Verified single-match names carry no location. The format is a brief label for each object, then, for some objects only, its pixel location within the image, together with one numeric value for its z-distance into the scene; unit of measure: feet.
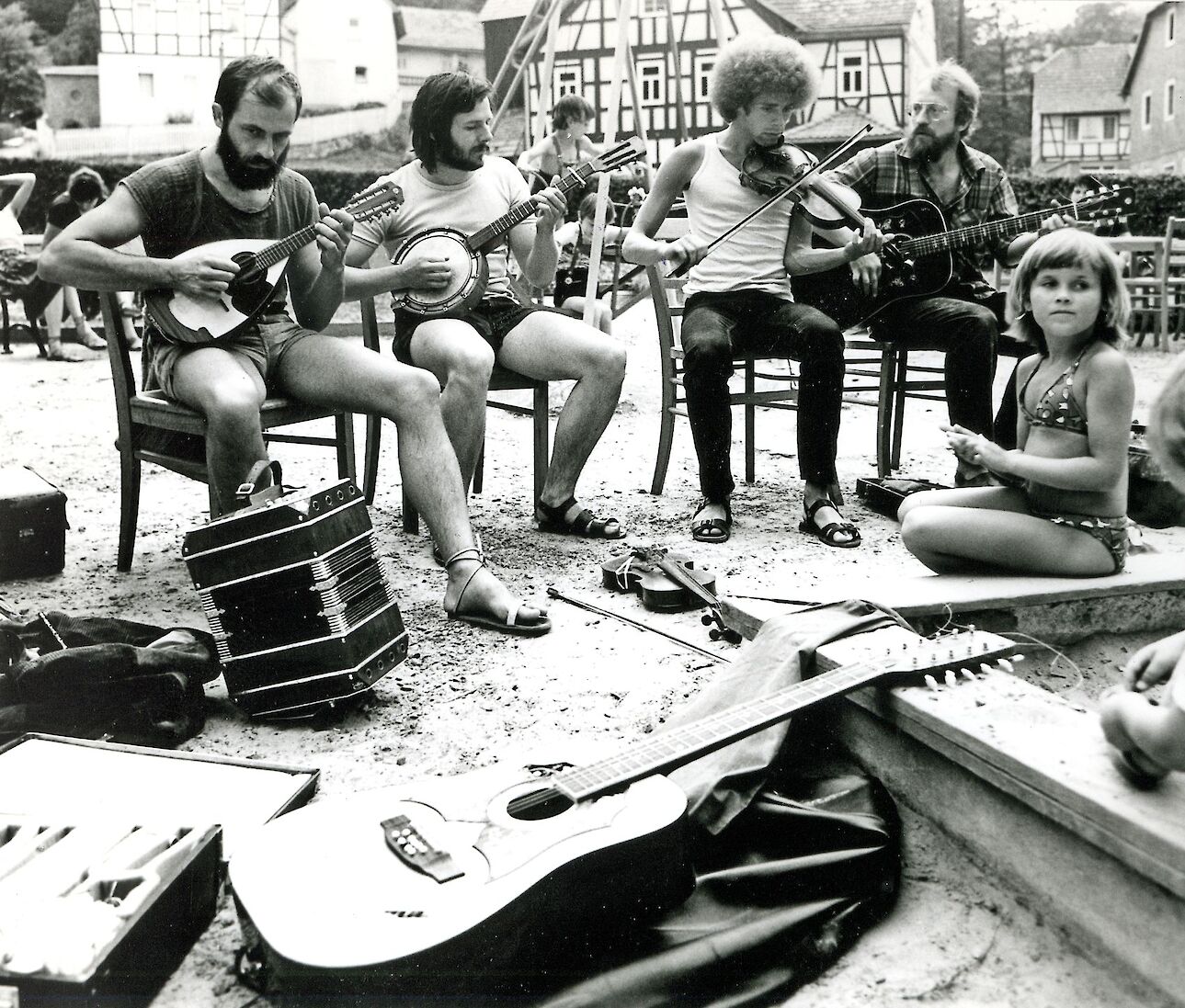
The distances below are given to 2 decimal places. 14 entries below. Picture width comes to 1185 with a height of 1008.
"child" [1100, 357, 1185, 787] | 5.05
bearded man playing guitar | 14.83
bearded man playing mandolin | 10.59
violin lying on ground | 11.09
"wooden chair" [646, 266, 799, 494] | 15.28
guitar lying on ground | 4.91
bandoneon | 8.32
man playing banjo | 12.74
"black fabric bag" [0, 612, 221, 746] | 8.00
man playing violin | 13.64
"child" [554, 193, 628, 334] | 23.72
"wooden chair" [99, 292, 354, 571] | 11.37
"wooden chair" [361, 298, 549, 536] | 13.57
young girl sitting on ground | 9.05
